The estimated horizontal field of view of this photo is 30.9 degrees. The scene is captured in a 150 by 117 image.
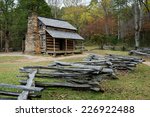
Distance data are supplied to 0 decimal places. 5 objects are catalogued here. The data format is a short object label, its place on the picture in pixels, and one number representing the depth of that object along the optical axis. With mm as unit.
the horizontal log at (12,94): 7746
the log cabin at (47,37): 32469
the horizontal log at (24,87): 7336
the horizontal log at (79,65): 9705
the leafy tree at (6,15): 44531
